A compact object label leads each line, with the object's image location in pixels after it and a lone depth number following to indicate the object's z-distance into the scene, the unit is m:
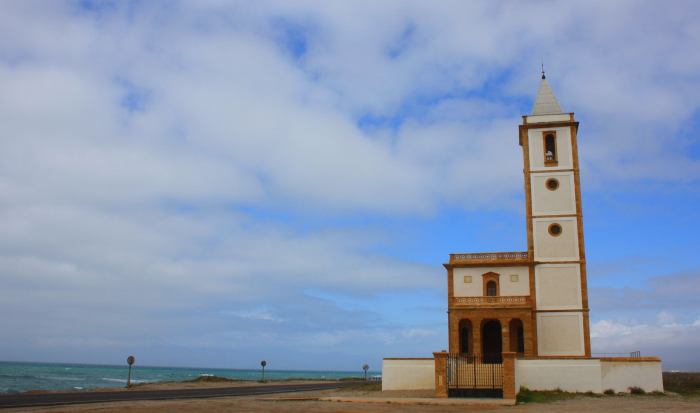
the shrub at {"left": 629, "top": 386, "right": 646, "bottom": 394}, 27.17
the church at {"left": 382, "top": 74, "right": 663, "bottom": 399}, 35.47
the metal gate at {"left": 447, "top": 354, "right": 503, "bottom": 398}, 23.84
